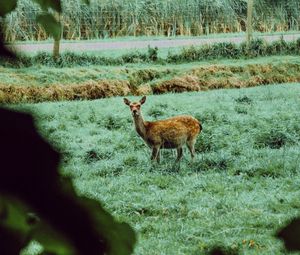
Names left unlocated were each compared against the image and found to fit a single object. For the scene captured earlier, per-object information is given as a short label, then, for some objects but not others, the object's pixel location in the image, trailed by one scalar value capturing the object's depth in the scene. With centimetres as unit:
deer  7033
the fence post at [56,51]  7938
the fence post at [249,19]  8348
